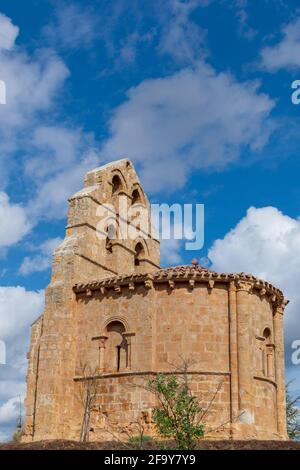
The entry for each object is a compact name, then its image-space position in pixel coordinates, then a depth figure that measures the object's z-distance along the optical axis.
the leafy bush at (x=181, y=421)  14.05
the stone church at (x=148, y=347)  21.39
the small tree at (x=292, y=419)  29.39
